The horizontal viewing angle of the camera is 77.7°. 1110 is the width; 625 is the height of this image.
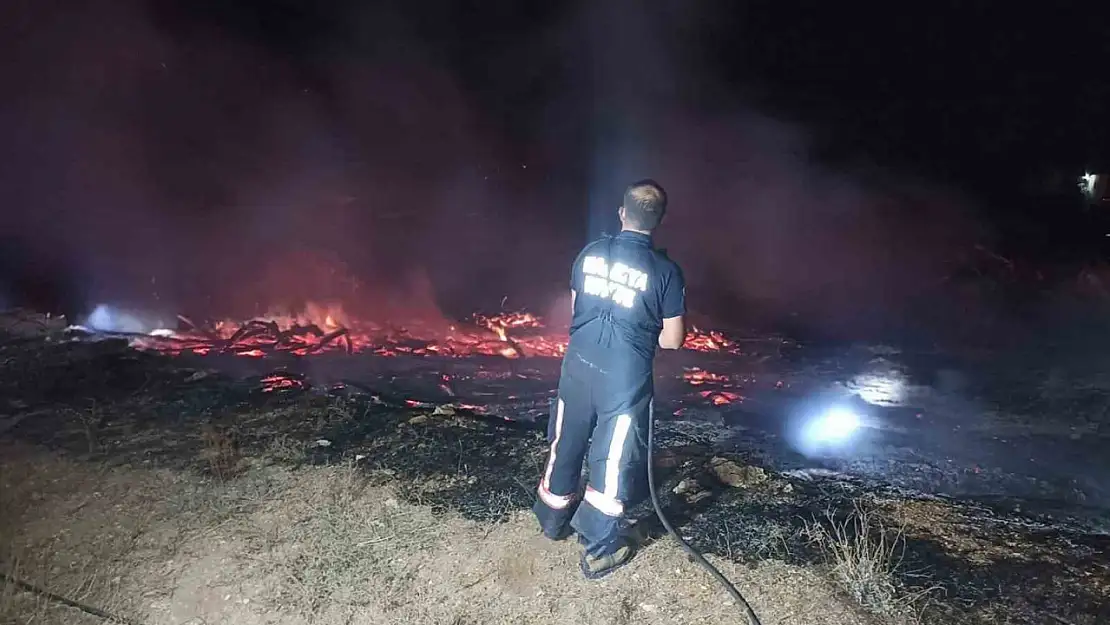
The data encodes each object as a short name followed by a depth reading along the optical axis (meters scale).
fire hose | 3.35
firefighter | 3.51
